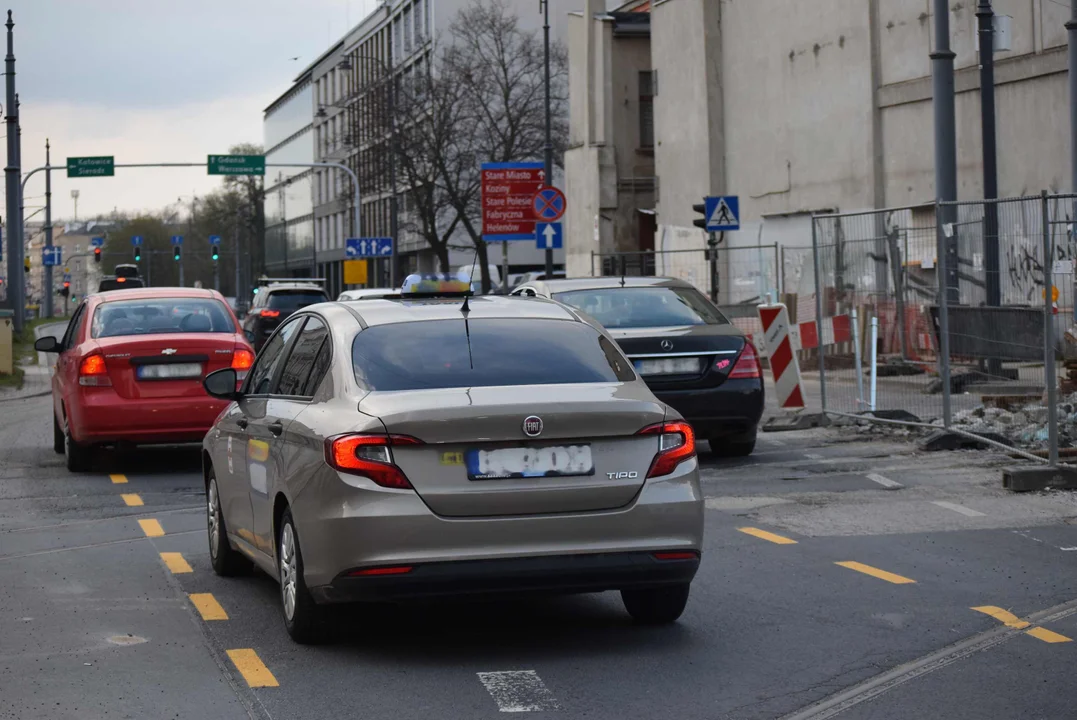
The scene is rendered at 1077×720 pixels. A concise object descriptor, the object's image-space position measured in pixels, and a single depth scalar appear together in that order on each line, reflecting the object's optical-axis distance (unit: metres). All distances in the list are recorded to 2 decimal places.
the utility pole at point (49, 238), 73.38
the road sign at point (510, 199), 33.50
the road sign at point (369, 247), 57.44
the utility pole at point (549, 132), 38.25
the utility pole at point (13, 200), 42.69
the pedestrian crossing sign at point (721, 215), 28.33
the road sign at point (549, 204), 30.91
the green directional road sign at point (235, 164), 57.91
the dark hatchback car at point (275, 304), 34.06
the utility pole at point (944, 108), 21.84
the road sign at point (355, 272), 59.53
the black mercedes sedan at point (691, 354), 13.73
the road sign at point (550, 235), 32.04
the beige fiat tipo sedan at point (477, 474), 6.43
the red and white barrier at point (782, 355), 17.12
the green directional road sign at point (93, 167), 54.33
